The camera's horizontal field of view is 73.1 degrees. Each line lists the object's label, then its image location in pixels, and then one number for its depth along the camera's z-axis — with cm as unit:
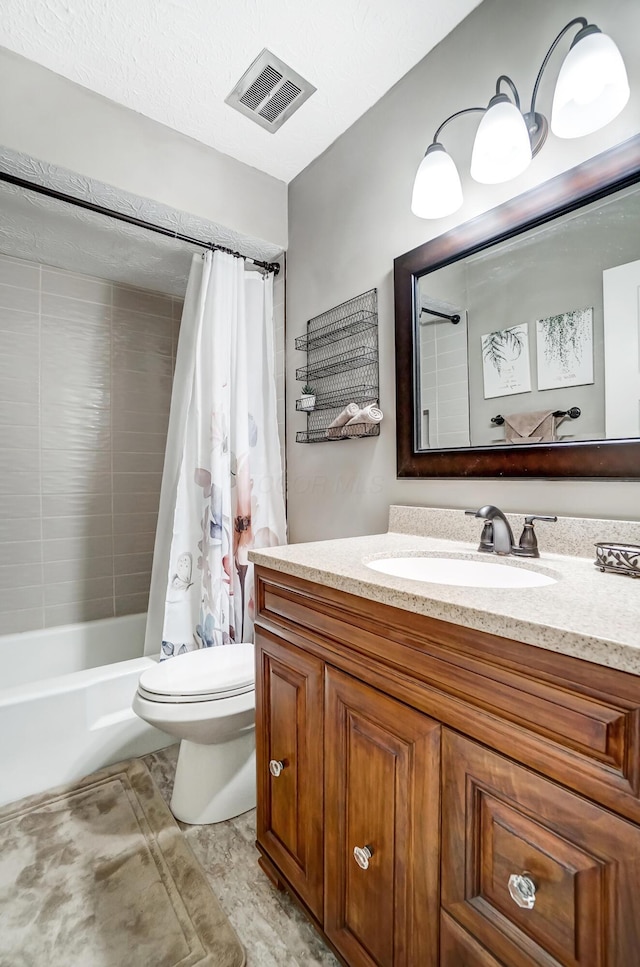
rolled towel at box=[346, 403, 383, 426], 153
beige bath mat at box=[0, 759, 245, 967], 101
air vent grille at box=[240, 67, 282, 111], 150
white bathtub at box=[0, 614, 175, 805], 147
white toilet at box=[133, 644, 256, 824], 129
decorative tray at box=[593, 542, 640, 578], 83
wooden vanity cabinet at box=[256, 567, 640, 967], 51
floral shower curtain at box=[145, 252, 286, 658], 184
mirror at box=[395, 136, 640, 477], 99
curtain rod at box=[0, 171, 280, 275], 153
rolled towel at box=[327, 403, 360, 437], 156
